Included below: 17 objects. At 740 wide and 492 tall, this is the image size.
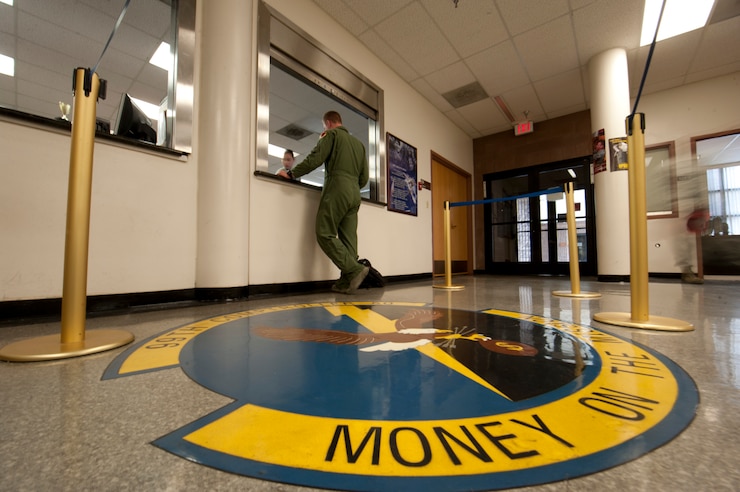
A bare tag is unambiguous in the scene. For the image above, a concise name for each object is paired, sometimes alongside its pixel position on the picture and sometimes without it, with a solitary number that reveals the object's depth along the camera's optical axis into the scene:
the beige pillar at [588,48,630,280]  3.43
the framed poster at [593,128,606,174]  3.57
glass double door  4.88
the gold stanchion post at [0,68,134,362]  0.93
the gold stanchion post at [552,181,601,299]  2.12
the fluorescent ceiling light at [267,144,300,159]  6.67
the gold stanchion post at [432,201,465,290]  2.72
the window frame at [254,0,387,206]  2.35
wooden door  4.72
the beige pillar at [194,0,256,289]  2.02
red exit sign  5.06
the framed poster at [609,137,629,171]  3.43
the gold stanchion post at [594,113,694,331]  1.19
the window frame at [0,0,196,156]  2.00
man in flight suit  2.43
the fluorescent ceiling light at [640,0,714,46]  2.96
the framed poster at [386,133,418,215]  3.72
